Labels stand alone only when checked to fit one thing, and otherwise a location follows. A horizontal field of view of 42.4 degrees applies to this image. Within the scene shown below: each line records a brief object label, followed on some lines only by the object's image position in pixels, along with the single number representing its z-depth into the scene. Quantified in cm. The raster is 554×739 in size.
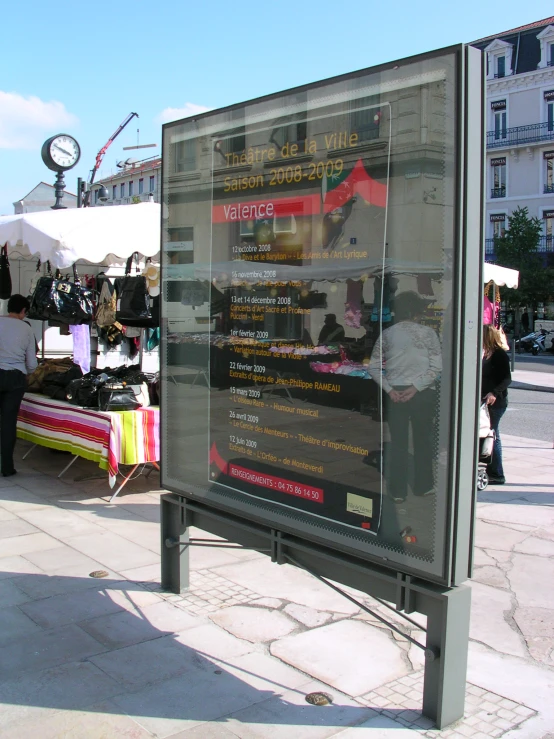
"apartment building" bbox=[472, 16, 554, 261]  4691
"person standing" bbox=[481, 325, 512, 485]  778
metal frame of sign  290
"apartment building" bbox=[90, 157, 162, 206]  8150
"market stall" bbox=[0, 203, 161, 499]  700
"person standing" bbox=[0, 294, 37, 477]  775
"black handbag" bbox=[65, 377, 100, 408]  739
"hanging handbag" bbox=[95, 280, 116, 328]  879
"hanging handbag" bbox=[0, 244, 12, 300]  938
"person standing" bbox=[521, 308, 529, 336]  4738
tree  4403
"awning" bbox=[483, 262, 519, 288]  1157
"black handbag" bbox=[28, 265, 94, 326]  786
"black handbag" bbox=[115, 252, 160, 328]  784
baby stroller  761
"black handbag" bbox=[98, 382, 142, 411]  714
